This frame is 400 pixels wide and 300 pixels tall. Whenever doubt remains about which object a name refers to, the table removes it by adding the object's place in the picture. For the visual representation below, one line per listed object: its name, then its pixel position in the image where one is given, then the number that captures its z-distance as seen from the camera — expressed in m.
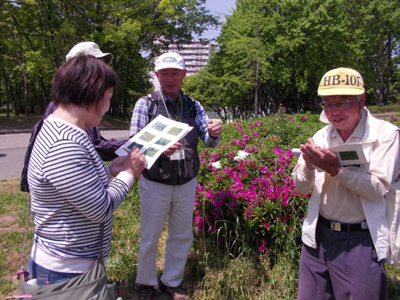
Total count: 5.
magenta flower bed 2.88
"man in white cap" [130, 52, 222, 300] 2.53
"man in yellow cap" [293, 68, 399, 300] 1.68
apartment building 131.24
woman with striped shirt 1.34
